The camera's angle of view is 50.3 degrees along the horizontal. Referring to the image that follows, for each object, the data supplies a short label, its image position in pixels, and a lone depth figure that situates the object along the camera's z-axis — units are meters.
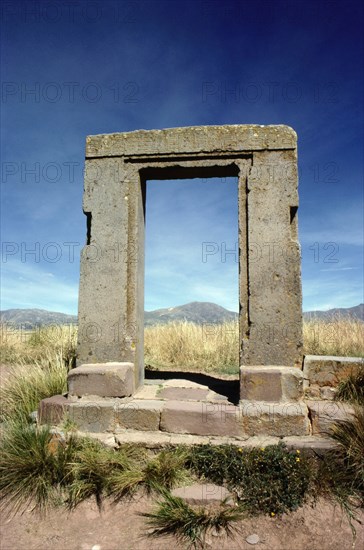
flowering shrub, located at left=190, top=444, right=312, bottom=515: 2.97
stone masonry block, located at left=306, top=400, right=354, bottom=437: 3.55
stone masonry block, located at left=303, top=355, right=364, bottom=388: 4.04
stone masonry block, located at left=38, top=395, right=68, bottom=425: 3.83
